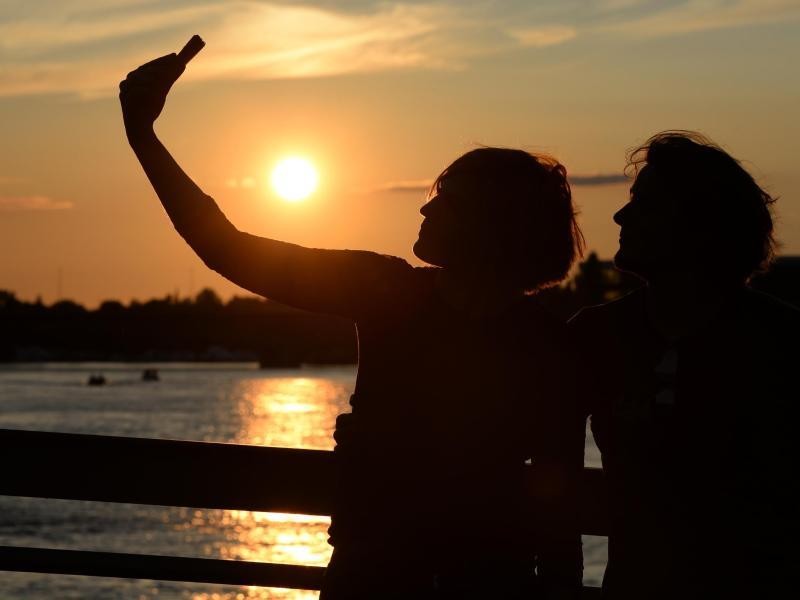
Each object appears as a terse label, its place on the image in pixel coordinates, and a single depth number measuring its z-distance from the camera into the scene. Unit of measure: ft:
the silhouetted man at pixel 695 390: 17.13
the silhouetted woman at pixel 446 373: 15.69
